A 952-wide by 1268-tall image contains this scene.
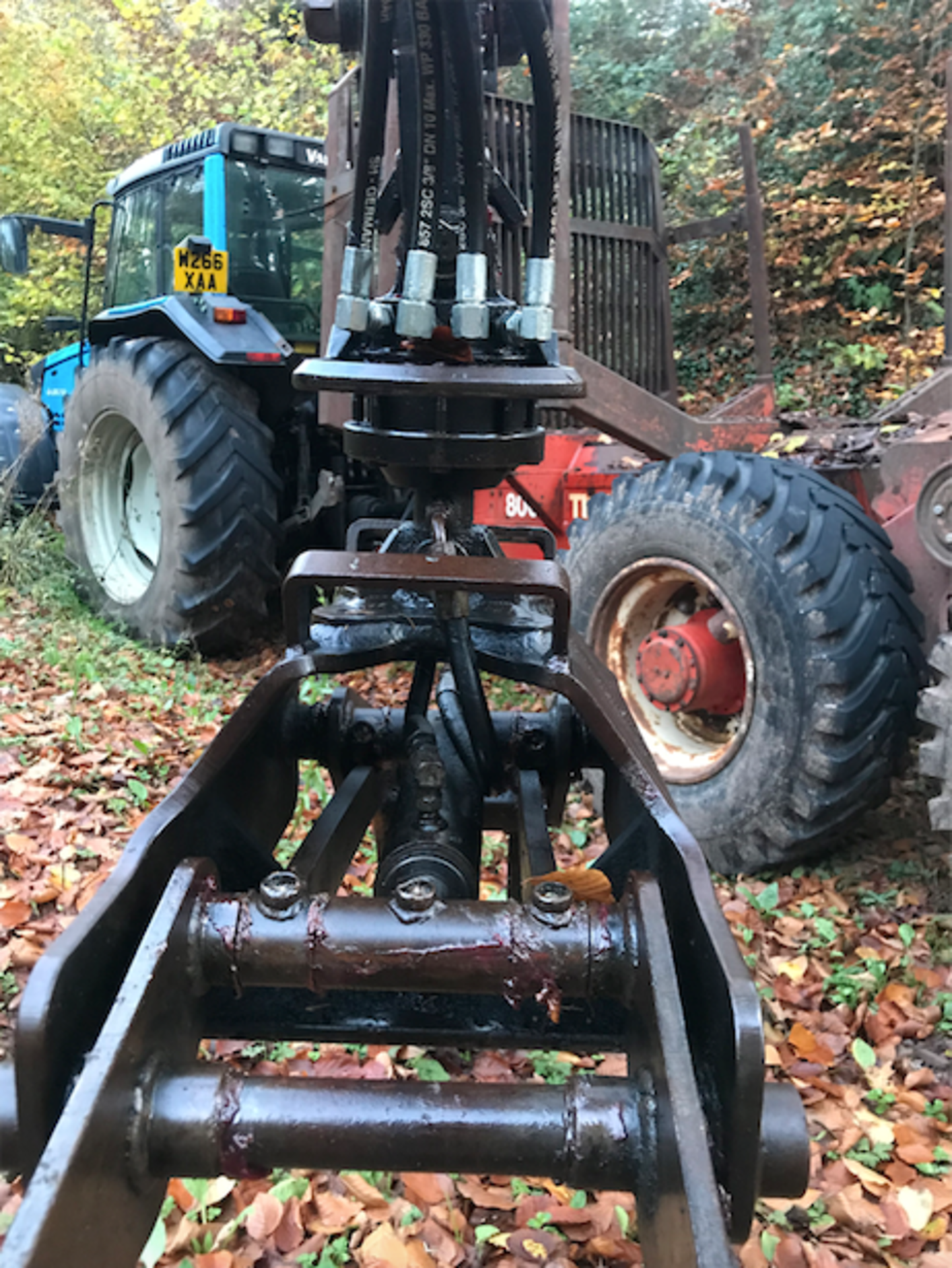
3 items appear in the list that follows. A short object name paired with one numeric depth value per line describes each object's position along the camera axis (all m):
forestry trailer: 2.90
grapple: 1.10
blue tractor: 5.20
